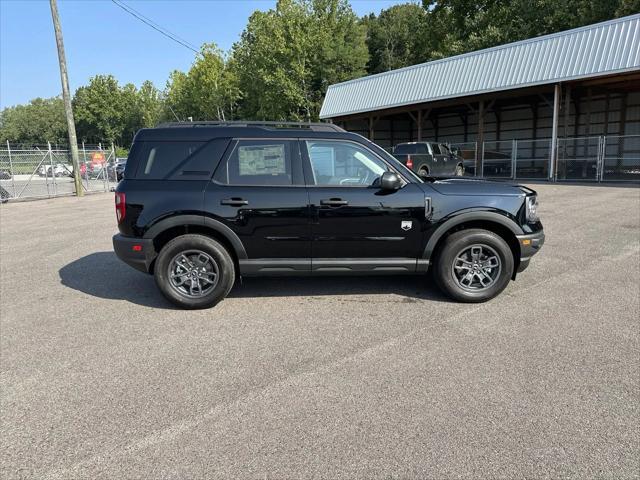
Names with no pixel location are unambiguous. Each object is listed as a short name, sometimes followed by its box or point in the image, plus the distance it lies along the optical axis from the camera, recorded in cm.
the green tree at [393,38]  5397
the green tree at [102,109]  8319
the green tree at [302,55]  4034
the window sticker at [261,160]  485
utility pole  1878
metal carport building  1777
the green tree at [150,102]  8419
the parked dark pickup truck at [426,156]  1961
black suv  477
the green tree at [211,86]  5038
